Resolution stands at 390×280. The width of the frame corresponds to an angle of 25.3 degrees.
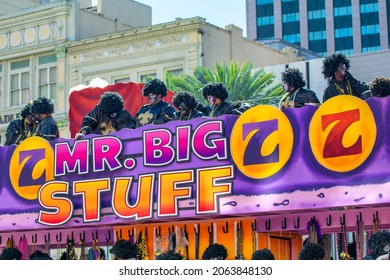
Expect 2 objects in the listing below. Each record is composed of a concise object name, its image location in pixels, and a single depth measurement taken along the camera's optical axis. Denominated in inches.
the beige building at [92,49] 1354.6
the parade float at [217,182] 388.8
